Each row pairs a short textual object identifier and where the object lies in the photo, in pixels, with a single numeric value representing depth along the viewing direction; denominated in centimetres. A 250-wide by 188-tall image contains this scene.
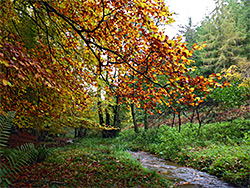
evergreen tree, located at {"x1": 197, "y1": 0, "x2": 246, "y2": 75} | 1873
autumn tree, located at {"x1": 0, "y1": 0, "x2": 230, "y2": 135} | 306
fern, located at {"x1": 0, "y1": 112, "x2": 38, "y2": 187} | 256
